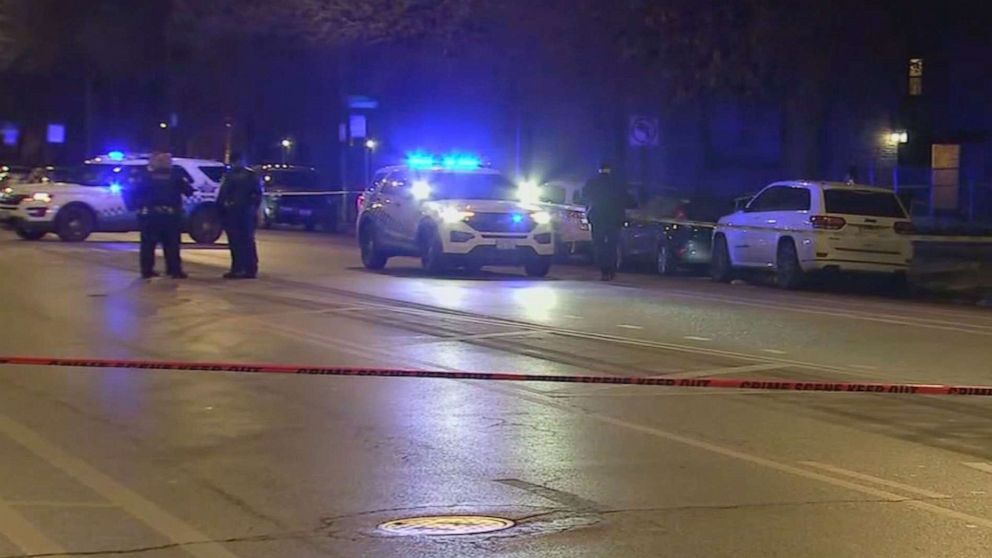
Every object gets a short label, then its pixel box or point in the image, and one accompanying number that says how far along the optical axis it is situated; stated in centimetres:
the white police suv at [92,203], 2942
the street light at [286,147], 5875
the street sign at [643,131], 2902
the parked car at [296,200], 4031
